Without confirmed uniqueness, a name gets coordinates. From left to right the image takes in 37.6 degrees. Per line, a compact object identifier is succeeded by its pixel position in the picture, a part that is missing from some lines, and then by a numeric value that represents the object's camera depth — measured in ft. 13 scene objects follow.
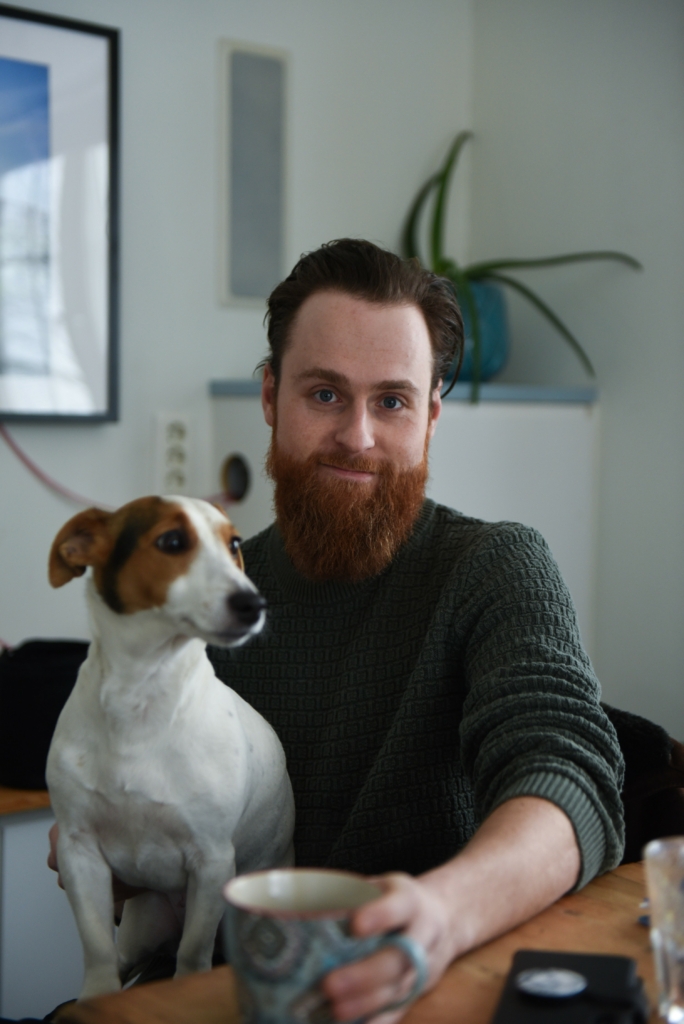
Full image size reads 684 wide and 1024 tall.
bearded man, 2.68
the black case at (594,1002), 1.87
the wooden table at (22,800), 5.09
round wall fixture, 7.02
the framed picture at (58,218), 6.41
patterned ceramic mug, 1.65
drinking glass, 1.97
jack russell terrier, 2.78
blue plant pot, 7.34
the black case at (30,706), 5.04
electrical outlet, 7.16
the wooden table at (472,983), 2.03
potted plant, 7.08
